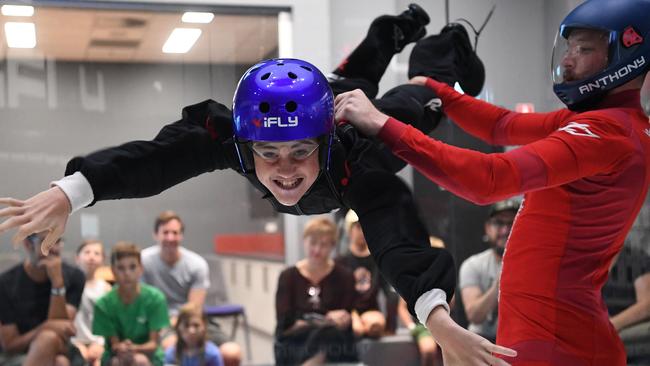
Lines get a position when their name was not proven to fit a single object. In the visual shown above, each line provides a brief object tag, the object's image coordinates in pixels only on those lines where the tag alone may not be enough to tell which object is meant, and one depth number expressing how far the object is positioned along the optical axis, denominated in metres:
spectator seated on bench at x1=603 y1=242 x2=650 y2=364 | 5.39
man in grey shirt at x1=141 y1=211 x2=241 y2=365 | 5.52
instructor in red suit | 2.70
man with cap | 4.66
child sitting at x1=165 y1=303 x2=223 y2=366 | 5.34
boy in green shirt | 5.13
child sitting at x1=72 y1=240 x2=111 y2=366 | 5.07
